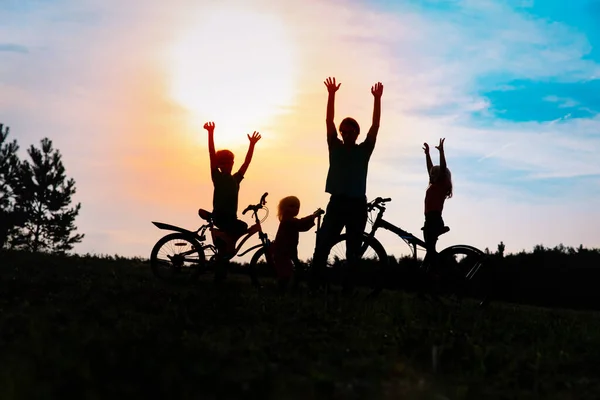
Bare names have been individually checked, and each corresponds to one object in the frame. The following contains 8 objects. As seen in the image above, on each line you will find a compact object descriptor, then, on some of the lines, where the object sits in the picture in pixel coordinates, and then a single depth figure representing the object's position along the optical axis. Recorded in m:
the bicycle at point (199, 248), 11.70
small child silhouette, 10.80
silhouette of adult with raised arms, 9.73
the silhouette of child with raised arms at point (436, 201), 10.82
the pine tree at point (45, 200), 44.62
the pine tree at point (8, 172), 43.78
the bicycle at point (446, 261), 10.39
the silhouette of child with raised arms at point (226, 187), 11.47
